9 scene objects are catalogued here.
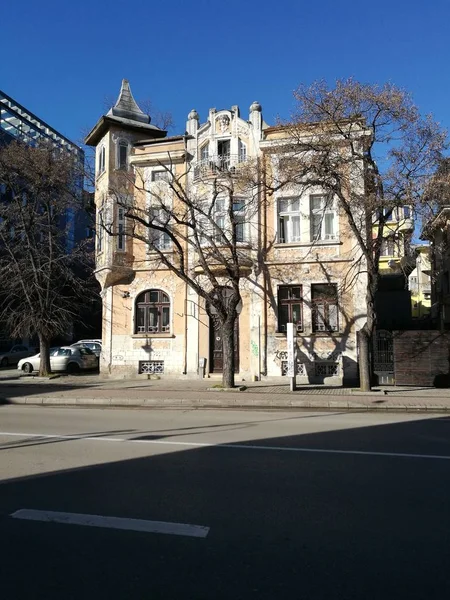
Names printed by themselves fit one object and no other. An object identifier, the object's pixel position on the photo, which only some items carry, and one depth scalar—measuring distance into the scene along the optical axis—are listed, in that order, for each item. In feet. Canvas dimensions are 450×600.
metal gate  60.59
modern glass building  146.66
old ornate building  65.36
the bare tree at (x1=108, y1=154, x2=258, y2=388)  57.41
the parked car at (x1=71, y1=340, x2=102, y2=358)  101.76
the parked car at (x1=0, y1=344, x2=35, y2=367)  108.47
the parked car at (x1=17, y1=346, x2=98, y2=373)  83.56
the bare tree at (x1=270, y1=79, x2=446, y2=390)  49.49
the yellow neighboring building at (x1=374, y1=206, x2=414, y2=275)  53.26
